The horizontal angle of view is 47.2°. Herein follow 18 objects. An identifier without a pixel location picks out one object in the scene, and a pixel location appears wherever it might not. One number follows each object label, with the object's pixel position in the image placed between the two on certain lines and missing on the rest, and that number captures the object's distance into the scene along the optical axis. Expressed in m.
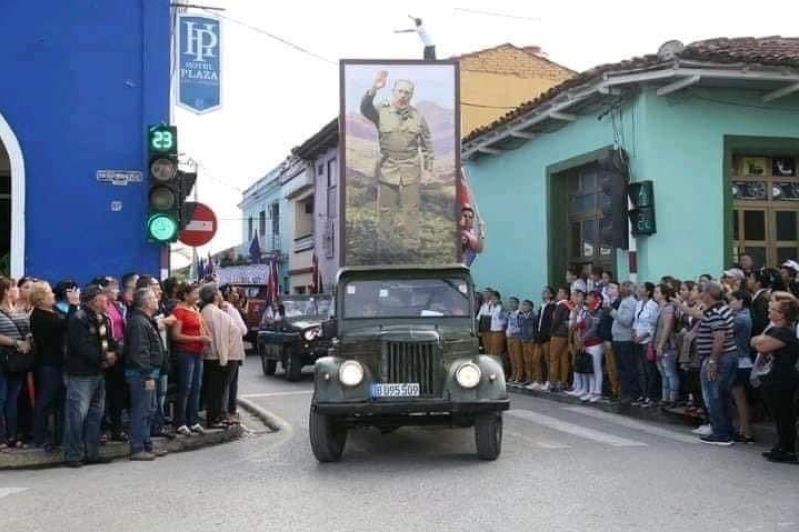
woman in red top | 10.91
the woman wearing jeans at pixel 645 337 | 13.12
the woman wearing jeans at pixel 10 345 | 9.54
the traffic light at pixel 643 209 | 15.55
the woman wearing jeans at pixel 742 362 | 10.56
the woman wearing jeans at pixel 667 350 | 12.55
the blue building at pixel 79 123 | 13.05
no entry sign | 12.81
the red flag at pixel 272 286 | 29.94
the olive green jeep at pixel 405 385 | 9.05
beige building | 27.59
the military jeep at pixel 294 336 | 18.97
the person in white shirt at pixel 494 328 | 18.27
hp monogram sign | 14.62
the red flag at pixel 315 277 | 31.87
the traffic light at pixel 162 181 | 11.32
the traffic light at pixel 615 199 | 16.05
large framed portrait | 14.15
